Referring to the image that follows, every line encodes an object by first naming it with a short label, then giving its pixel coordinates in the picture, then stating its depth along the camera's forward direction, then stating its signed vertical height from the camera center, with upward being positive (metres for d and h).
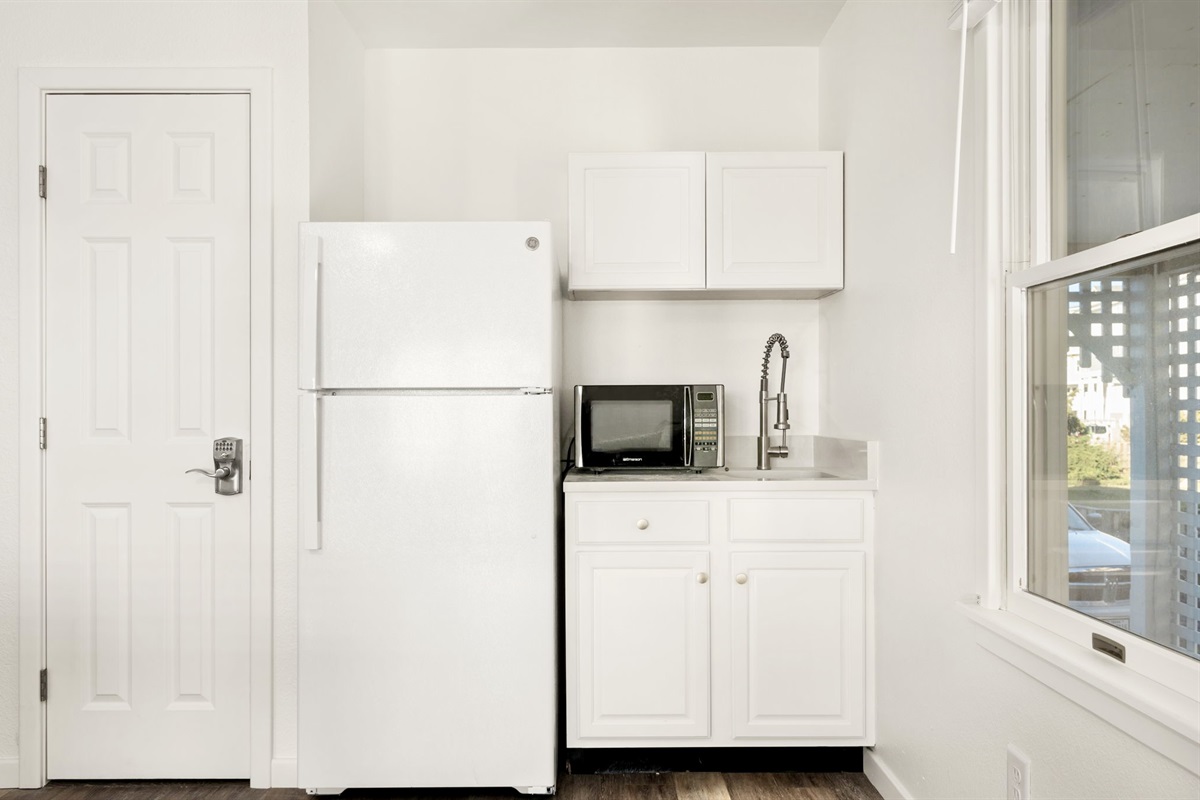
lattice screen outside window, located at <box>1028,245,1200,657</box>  1.05 -0.07
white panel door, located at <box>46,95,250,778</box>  2.15 -0.09
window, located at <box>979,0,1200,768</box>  1.04 +0.09
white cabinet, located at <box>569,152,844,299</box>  2.35 +0.61
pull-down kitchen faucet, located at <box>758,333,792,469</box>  2.49 -0.06
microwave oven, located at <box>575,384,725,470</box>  2.37 -0.09
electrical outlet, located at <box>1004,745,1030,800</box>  1.37 -0.74
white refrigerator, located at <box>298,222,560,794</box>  1.96 -0.28
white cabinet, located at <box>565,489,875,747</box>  2.11 -0.66
